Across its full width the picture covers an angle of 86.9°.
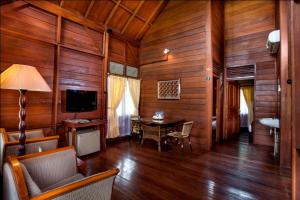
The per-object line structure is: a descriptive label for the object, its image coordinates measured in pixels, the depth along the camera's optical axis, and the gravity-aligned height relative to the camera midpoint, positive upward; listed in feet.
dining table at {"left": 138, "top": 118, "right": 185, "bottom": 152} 12.23 -1.79
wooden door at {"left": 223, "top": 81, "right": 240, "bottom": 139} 16.79 -0.86
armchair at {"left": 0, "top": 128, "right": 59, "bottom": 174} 6.54 -1.90
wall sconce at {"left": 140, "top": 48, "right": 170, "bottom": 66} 15.57 +4.60
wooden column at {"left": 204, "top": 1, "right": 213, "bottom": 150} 13.02 +2.74
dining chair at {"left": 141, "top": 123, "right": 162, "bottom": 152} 12.45 -2.49
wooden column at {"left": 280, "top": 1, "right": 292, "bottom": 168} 9.36 +0.30
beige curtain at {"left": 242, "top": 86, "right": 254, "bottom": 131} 21.77 +0.95
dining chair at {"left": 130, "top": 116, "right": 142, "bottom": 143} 15.52 -2.69
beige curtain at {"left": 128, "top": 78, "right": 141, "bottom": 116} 16.83 +1.23
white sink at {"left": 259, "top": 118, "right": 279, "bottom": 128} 11.21 -1.40
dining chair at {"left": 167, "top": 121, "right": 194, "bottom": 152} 11.98 -2.36
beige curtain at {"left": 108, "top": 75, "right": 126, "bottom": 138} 14.87 +0.09
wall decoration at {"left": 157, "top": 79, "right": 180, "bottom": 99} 14.89 +1.28
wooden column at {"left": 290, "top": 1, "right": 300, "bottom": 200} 2.54 +0.16
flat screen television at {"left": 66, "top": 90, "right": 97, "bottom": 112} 11.93 +0.07
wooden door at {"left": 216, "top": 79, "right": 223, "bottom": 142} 15.78 -0.66
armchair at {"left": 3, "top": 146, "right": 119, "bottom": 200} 3.32 -1.95
